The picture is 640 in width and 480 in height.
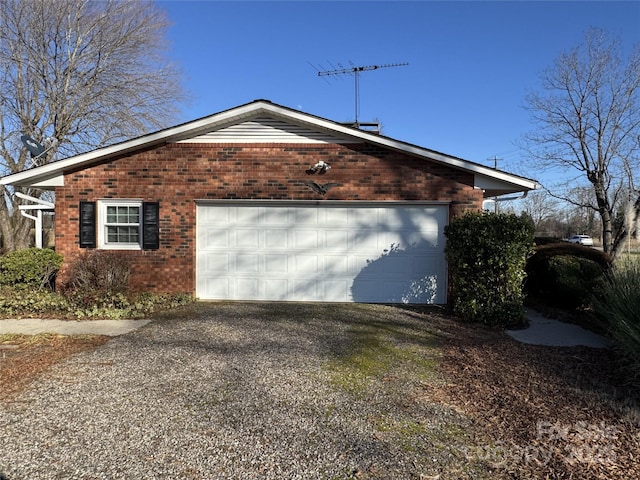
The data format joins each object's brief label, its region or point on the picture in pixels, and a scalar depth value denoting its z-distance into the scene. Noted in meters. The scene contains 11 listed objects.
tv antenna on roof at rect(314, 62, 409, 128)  13.79
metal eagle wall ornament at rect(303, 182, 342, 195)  8.77
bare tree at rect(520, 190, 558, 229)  44.47
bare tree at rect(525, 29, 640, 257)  14.01
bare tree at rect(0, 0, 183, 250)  17.84
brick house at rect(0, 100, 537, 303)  8.72
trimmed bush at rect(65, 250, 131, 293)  7.94
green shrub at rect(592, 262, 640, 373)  4.60
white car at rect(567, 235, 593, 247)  40.91
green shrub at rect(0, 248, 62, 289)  8.27
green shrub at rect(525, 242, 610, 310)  8.16
